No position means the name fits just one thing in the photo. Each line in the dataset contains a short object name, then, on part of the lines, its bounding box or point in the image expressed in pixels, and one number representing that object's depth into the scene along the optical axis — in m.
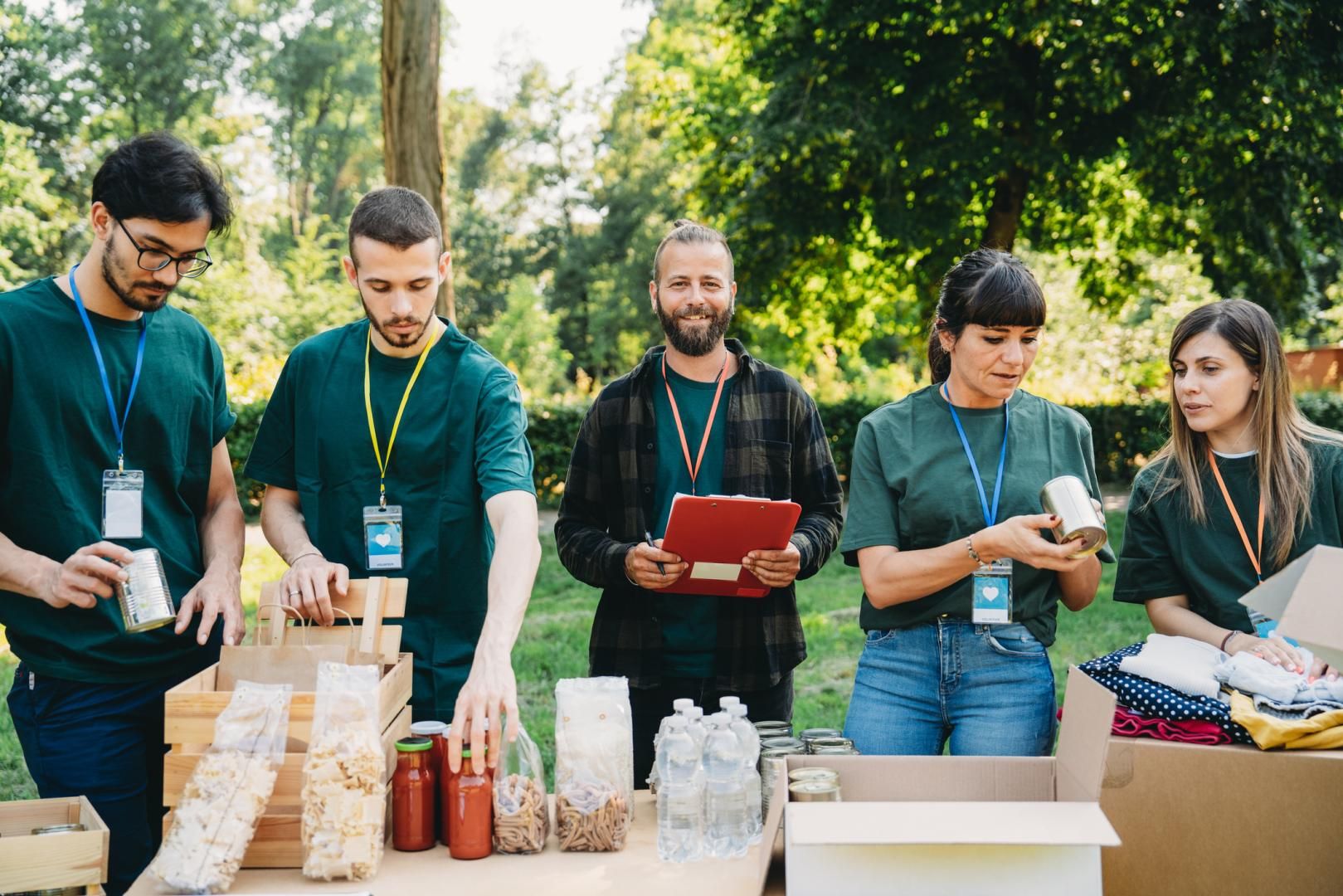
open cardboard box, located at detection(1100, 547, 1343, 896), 2.03
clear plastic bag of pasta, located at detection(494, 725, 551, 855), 2.08
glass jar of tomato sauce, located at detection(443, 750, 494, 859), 2.06
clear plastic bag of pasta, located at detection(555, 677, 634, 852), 2.10
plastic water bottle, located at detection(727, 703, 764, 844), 2.10
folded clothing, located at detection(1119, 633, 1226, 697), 2.20
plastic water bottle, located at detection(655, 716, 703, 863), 2.07
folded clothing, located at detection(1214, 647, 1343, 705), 2.14
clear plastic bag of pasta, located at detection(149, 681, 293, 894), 1.92
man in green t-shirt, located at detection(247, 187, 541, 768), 2.59
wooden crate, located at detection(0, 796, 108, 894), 1.91
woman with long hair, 2.59
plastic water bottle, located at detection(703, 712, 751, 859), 2.07
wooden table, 1.95
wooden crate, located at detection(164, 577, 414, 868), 2.04
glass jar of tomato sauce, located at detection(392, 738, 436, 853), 2.08
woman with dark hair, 2.56
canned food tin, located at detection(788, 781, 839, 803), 1.93
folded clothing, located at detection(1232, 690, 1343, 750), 2.04
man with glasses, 2.45
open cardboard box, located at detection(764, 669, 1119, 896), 1.77
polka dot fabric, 2.12
